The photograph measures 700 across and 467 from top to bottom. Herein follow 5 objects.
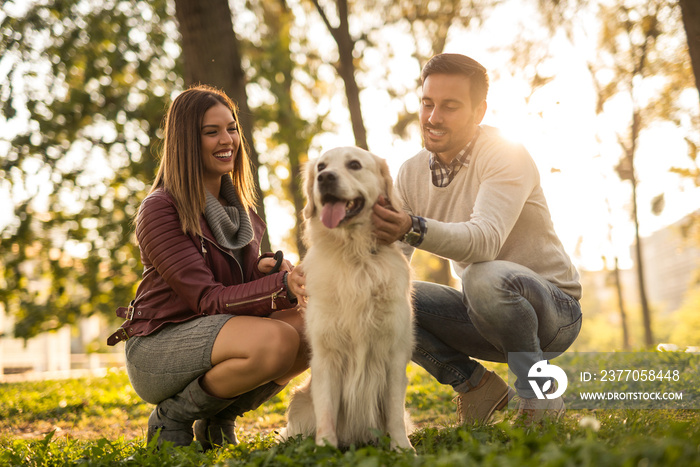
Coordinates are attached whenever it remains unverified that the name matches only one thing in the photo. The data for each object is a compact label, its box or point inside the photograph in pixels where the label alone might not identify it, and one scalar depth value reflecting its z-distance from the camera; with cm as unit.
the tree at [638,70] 1106
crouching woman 301
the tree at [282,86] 1030
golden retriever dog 281
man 309
